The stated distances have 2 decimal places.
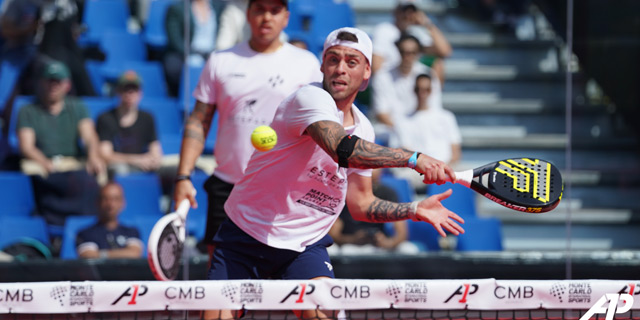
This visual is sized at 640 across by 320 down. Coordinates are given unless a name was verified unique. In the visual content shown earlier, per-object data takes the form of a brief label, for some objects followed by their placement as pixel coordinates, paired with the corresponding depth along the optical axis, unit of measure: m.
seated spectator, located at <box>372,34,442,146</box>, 15.81
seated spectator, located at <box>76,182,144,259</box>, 13.79
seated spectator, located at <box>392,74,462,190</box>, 15.15
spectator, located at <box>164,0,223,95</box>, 15.62
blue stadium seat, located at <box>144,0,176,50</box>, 17.91
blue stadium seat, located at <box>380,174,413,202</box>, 14.84
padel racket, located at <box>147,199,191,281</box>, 8.43
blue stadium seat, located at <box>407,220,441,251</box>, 14.21
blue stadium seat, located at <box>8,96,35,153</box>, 15.49
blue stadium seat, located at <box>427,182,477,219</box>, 14.30
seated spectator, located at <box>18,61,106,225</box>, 14.44
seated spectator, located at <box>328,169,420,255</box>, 14.12
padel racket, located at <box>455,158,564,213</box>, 7.58
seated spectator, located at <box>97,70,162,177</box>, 14.91
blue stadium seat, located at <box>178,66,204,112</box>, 13.18
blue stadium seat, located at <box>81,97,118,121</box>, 16.11
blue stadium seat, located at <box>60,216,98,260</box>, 13.98
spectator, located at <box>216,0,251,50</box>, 16.17
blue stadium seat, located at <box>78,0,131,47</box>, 18.77
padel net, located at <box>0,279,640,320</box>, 7.64
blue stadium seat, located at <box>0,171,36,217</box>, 14.66
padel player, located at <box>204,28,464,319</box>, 7.77
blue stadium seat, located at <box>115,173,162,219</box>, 14.45
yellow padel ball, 7.71
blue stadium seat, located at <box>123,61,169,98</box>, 17.19
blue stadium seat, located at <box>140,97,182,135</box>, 16.08
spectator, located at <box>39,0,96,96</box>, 16.59
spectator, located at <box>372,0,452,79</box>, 16.50
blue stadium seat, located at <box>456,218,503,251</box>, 14.09
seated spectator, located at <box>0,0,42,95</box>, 16.86
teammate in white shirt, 9.78
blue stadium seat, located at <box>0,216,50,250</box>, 13.90
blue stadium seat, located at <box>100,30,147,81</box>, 17.97
